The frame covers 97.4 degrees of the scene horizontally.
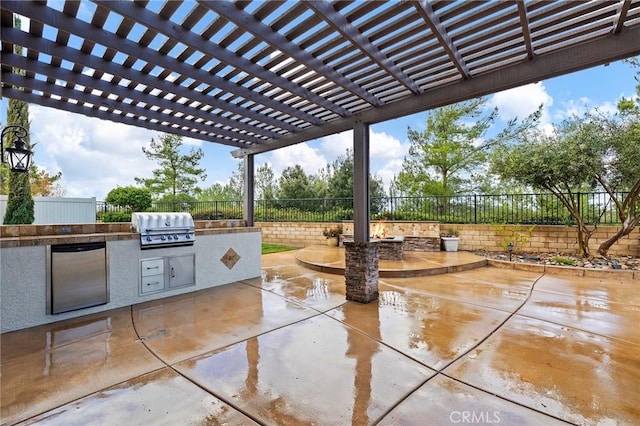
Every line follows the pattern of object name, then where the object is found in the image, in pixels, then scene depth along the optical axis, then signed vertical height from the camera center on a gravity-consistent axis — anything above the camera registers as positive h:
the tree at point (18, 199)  9.78 +0.58
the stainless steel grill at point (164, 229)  4.41 -0.24
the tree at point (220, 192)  20.70 +1.68
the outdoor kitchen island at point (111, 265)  3.38 -0.77
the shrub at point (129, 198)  11.55 +0.68
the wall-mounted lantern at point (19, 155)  3.55 +0.78
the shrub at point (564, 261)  6.27 -1.14
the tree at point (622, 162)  5.94 +1.06
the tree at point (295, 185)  19.30 +2.03
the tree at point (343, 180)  17.42 +2.12
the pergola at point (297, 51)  2.27 +1.60
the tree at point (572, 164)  6.21 +1.12
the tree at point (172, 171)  15.31 +2.46
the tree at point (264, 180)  21.88 +2.64
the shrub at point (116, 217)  11.10 -0.09
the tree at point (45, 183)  16.08 +1.92
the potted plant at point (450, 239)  8.60 -0.83
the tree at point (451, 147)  12.58 +3.02
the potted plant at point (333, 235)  10.30 -0.81
